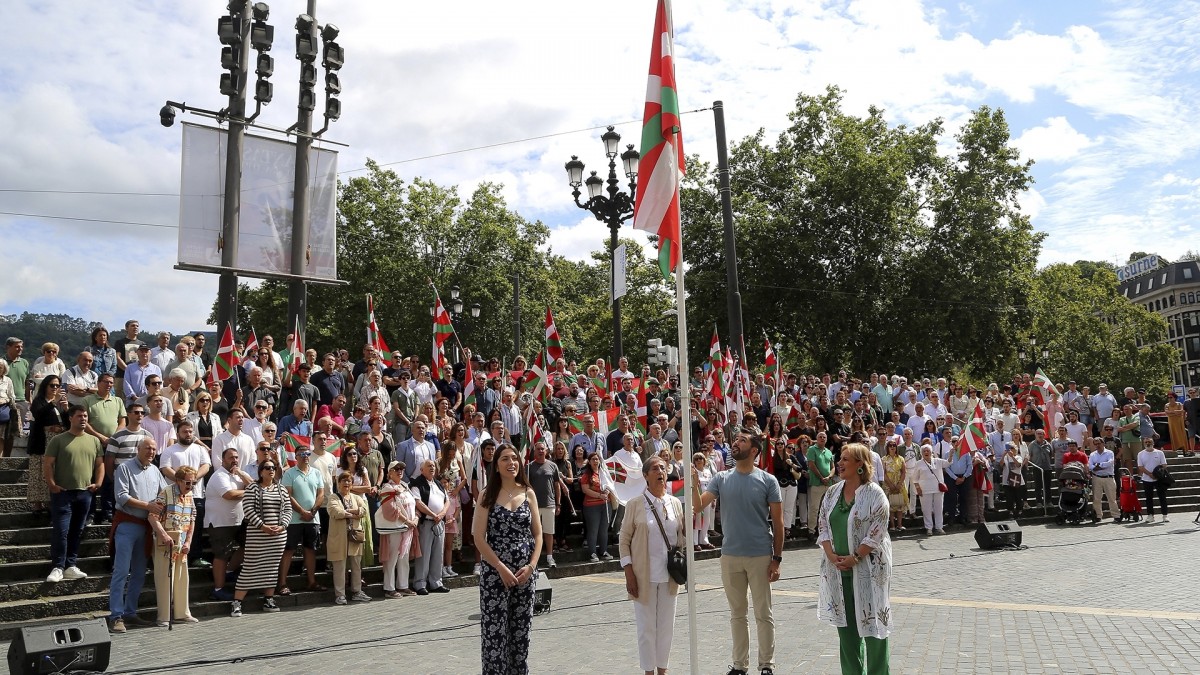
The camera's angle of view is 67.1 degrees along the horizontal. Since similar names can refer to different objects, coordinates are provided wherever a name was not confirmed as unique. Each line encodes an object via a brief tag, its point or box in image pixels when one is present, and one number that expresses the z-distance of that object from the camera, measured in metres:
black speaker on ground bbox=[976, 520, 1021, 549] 15.84
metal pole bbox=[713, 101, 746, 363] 19.52
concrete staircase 10.45
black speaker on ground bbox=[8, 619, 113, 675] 7.39
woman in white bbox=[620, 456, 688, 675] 6.97
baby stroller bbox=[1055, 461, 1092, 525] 20.09
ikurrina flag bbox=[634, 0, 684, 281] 6.55
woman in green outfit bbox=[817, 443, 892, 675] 6.10
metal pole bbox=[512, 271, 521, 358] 38.79
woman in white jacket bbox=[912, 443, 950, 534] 18.81
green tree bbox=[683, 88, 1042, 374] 35.78
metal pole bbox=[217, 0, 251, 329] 17.67
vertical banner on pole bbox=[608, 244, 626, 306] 15.92
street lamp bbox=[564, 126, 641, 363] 17.70
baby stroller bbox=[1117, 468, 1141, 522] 20.34
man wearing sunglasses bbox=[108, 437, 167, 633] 10.23
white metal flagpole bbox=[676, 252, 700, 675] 5.70
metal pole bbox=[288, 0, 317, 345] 18.88
